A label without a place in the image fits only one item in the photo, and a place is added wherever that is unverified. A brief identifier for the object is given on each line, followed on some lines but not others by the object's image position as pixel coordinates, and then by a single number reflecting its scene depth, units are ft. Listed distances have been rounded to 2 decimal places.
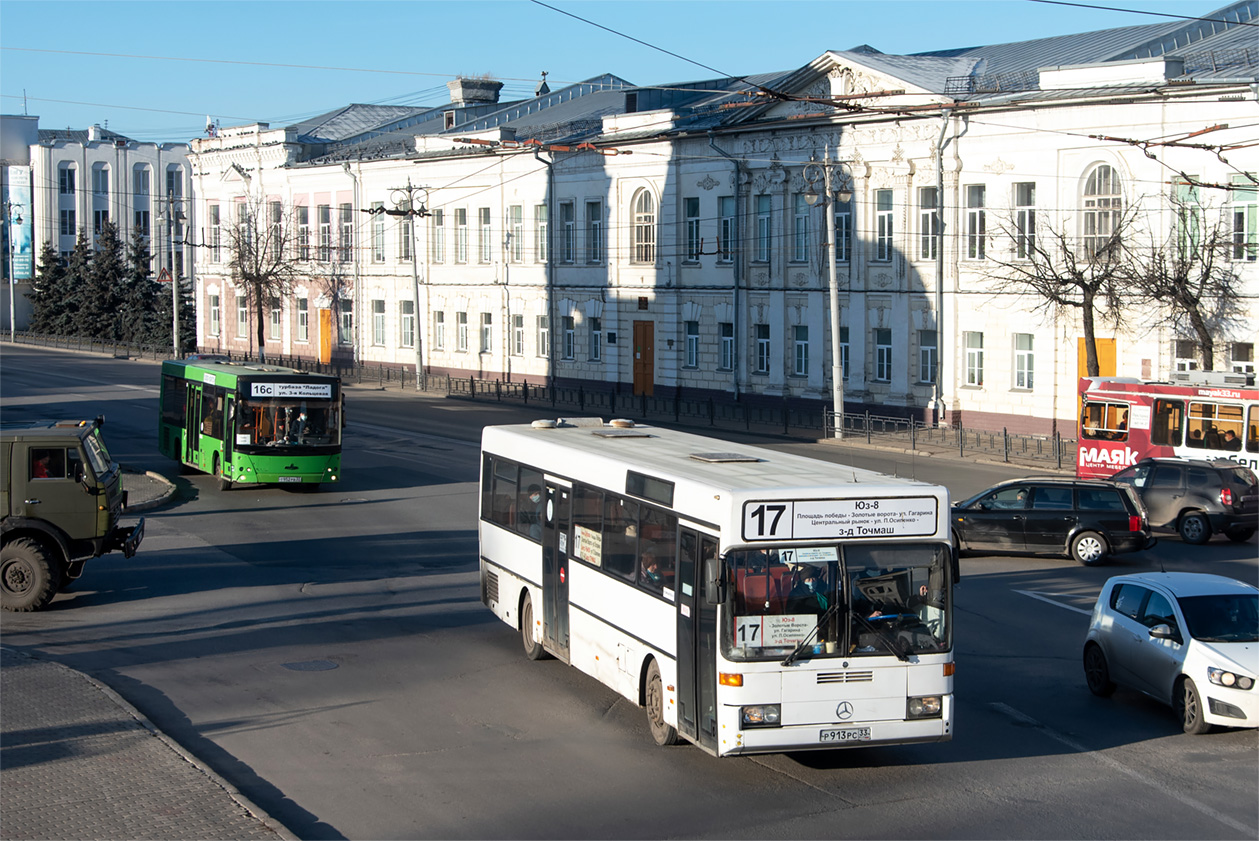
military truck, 55.93
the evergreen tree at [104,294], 291.38
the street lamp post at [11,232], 340.80
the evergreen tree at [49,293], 305.12
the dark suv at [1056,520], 71.41
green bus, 91.04
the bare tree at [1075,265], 123.13
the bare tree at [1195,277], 117.08
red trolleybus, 92.12
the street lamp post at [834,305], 128.26
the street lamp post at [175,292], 224.94
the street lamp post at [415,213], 184.24
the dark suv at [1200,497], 78.28
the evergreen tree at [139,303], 282.36
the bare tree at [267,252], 238.07
